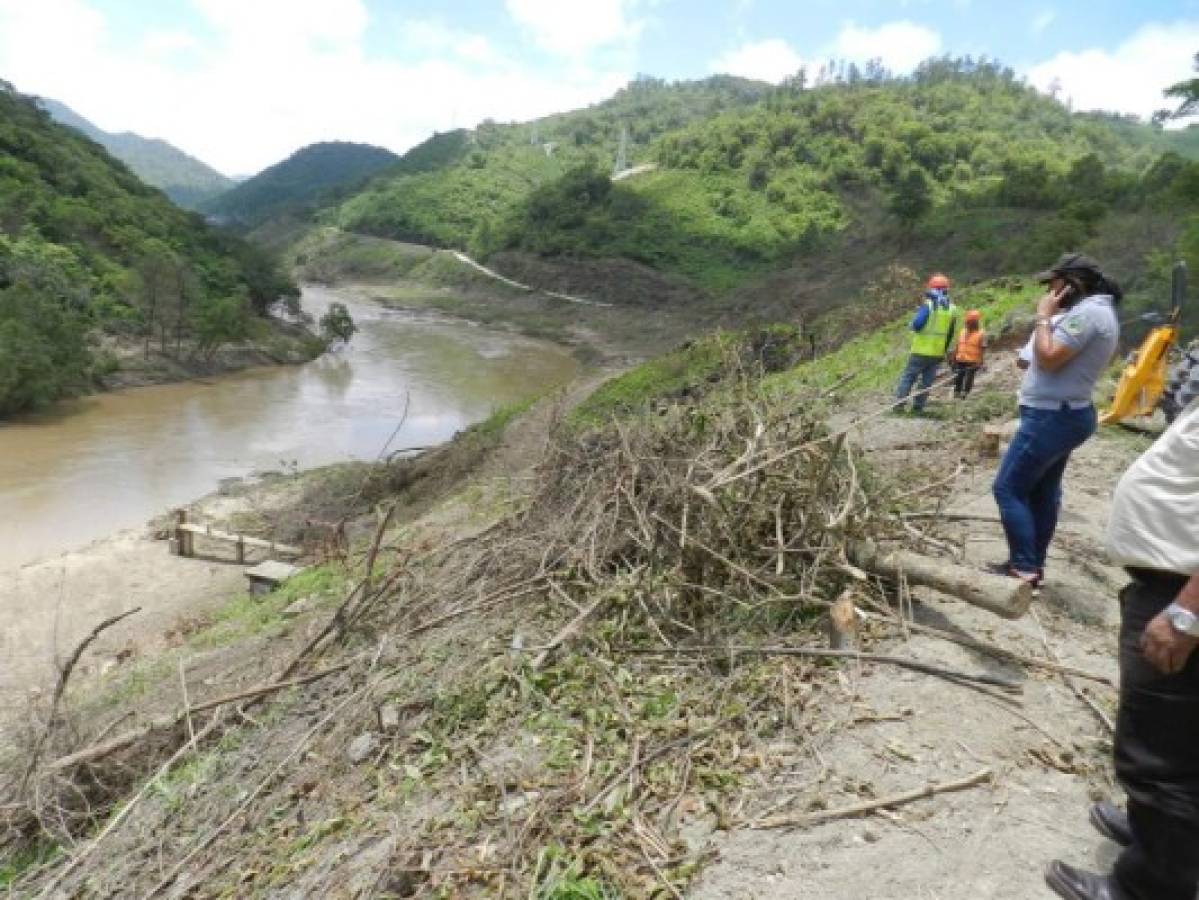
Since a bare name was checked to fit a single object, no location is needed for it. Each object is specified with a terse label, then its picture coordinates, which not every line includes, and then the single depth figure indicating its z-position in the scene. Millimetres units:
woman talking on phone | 3672
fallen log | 3500
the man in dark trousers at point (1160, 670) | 1996
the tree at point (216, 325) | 28562
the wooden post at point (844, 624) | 3596
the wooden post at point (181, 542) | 12875
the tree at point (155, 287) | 27609
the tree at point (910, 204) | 37172
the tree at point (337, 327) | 36562
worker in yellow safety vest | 8438
